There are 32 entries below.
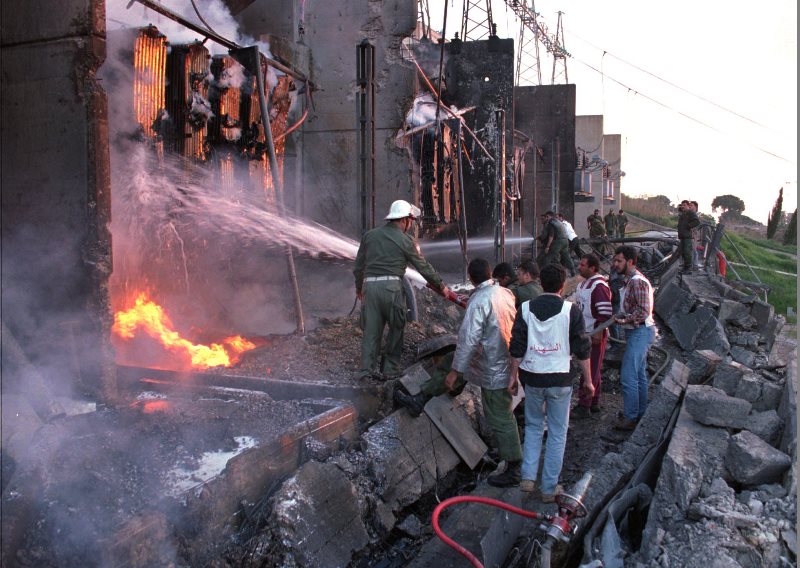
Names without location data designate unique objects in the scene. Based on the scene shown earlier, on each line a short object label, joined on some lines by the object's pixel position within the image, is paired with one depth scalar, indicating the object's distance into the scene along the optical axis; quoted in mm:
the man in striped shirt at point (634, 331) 6375
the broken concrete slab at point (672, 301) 11372
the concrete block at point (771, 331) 10070
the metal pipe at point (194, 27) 6827
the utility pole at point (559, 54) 37125
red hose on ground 3666
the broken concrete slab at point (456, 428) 5926
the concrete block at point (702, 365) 7781
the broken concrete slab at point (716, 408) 4988
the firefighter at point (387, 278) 6230
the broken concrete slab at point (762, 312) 10534
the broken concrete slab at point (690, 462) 4098
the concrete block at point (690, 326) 10234
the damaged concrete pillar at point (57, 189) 5441
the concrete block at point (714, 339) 9398
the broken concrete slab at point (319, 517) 3990
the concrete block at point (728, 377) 6008
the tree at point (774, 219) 43059
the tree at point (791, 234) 38484
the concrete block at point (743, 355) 8938
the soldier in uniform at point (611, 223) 25625
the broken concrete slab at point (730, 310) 10731
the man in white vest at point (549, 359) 4754
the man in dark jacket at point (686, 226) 13375
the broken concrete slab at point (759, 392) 5504
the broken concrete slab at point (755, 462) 4129
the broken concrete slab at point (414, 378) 5805
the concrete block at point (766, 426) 4816
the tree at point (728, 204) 60312
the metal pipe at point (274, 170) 7082
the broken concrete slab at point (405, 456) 5039
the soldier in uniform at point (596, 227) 21219
